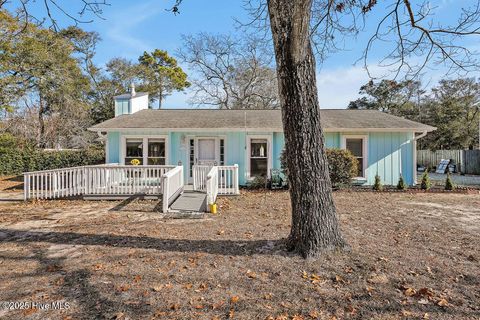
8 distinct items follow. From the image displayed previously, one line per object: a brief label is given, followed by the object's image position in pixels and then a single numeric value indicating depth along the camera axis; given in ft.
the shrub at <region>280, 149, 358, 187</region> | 35.47
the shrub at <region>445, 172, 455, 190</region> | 36.81
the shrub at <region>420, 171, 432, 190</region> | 37.04
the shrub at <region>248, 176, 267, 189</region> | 38.04
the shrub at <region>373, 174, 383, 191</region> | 36.52
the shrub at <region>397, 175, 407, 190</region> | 36.52
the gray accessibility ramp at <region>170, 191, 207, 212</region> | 25.03
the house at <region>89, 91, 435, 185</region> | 38.60
